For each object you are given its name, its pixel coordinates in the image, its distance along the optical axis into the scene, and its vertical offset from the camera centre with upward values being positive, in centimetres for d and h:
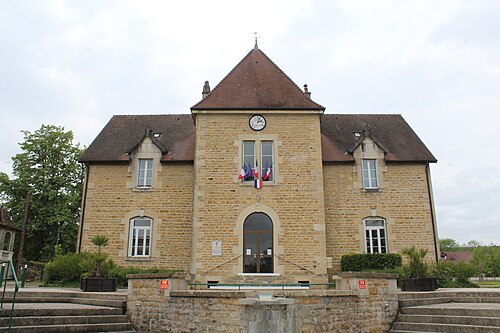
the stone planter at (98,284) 1218 -44
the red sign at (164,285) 976 -36
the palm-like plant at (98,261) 1281 +25
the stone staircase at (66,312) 834 -95
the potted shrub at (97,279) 1221 -29
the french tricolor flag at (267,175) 1589 +365
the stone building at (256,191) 1523 +322
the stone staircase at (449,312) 859 -92
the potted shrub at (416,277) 1227 -18
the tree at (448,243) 10612 +726
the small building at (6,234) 2339 +205
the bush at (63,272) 1502 -11
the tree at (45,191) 2602 +498
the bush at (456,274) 1478 -11
